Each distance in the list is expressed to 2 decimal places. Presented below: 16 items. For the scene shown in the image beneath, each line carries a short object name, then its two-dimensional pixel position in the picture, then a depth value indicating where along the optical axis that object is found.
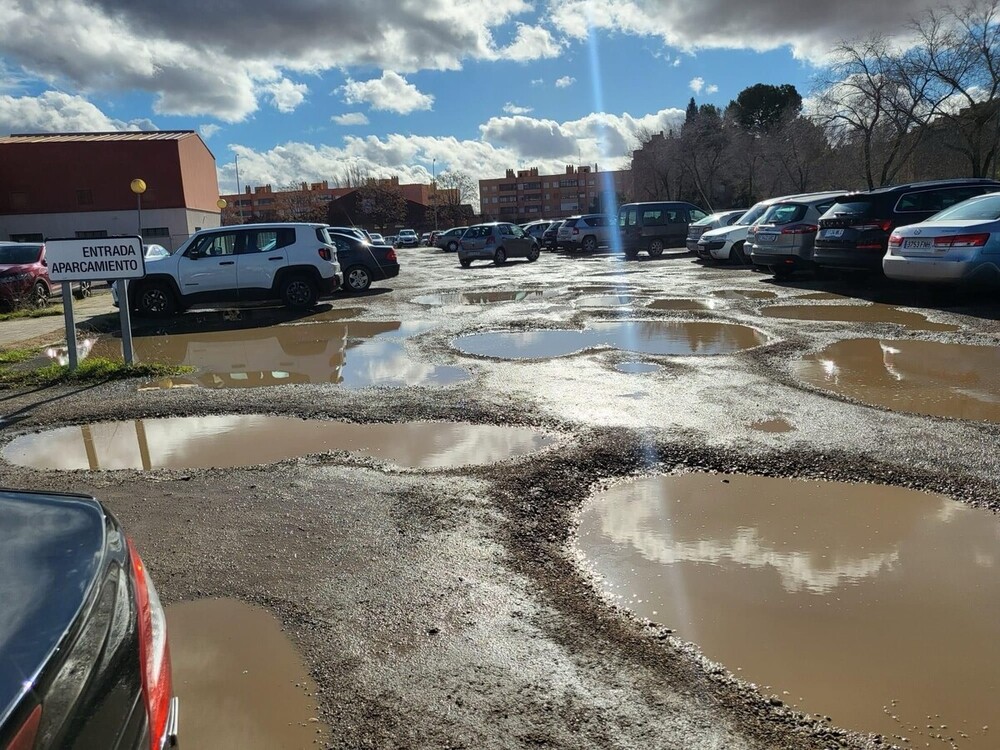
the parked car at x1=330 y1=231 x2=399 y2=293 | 18.42
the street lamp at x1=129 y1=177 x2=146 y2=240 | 26.64
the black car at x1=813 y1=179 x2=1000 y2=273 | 12.61
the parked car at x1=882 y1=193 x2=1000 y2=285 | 9.82
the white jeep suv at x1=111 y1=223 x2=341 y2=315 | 13.62
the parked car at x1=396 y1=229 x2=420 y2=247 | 60.88
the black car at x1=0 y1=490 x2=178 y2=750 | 1.27
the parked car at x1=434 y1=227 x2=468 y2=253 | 45.34
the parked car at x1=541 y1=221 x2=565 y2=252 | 36.75
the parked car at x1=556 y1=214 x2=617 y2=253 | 30.95
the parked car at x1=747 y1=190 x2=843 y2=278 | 15.20
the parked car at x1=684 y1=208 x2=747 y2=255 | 23.25
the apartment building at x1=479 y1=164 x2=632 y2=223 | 132.50
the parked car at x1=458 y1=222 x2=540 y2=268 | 27.88
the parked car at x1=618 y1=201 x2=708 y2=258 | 27.47
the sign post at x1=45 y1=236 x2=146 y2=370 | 8.34
